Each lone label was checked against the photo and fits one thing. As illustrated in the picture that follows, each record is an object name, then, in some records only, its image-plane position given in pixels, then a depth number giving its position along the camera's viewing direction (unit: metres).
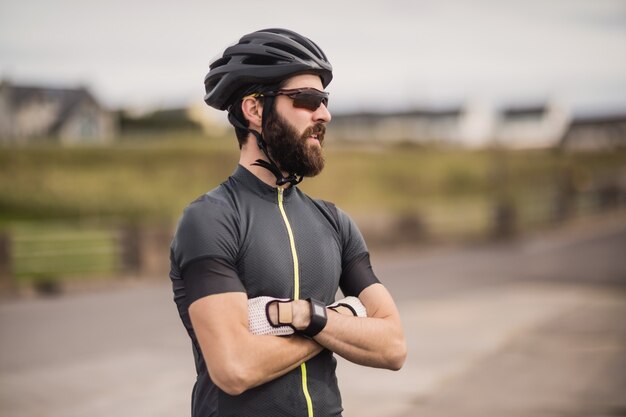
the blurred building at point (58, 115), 73.75
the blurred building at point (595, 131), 104.12
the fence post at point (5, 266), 12.77
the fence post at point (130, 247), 14.77
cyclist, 2.03
